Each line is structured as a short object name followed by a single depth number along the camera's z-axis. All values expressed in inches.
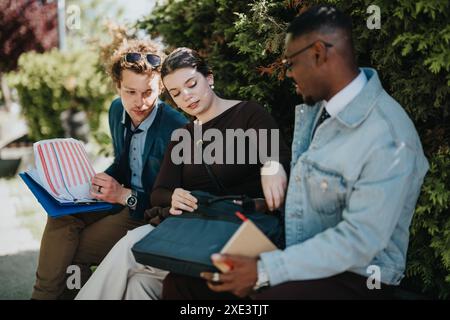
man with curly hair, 134.3
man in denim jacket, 86.6
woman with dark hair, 114.4
